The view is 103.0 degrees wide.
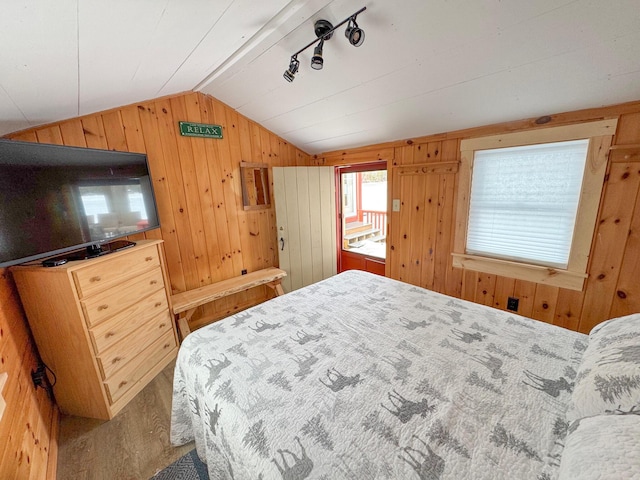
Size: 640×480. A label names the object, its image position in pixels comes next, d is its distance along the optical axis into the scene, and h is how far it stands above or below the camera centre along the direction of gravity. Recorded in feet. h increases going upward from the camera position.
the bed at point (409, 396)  2.29 -2.56
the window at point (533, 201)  5.72 -0.71
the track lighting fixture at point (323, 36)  4.20 +2.49
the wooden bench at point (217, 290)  7.51 -3.30
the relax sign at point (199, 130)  7.85 +1.82
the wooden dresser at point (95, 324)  4.83 -2.67
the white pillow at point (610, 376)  2.34 -2.06
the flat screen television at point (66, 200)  4.15 -0.11
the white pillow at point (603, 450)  1.69 -2.00
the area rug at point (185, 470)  4.19 -4.62
